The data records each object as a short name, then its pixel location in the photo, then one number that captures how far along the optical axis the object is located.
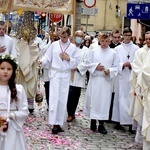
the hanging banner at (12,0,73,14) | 9.32
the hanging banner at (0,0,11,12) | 8.99
